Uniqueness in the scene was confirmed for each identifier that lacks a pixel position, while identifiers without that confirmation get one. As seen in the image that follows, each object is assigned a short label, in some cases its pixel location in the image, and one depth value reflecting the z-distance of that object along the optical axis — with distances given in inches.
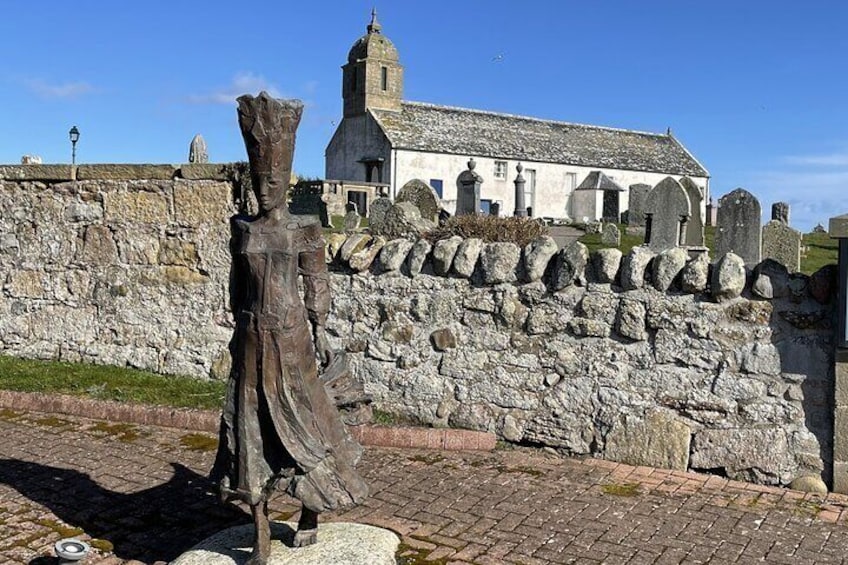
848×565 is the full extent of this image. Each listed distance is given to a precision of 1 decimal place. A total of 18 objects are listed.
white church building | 1573.6
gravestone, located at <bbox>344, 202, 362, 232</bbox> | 803.4
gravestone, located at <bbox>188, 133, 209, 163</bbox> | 382.6
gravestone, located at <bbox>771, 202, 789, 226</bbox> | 959.6
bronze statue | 152.3
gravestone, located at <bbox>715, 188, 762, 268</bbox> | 495.5
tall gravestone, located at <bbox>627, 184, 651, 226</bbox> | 1034.7
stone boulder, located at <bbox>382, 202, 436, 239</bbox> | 323.3
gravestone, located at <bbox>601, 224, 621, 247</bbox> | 834.2
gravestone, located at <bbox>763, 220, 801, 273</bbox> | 439.2
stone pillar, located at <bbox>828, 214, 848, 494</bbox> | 202.5
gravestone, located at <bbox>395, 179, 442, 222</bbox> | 594.5
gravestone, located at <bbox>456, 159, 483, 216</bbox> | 810.8
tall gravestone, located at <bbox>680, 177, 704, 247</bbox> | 659.7
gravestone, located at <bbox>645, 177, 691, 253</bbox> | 613.6
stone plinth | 157.4
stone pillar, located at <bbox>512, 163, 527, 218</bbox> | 997.3
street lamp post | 1056.8
